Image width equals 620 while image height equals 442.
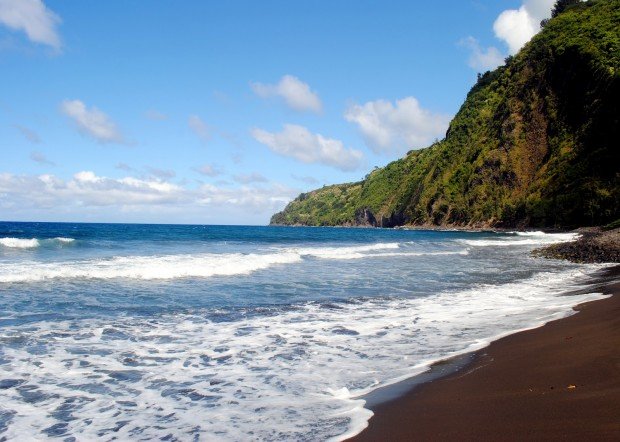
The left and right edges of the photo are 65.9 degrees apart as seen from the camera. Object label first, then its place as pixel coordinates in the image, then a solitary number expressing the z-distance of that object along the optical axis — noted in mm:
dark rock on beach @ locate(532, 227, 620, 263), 24156
